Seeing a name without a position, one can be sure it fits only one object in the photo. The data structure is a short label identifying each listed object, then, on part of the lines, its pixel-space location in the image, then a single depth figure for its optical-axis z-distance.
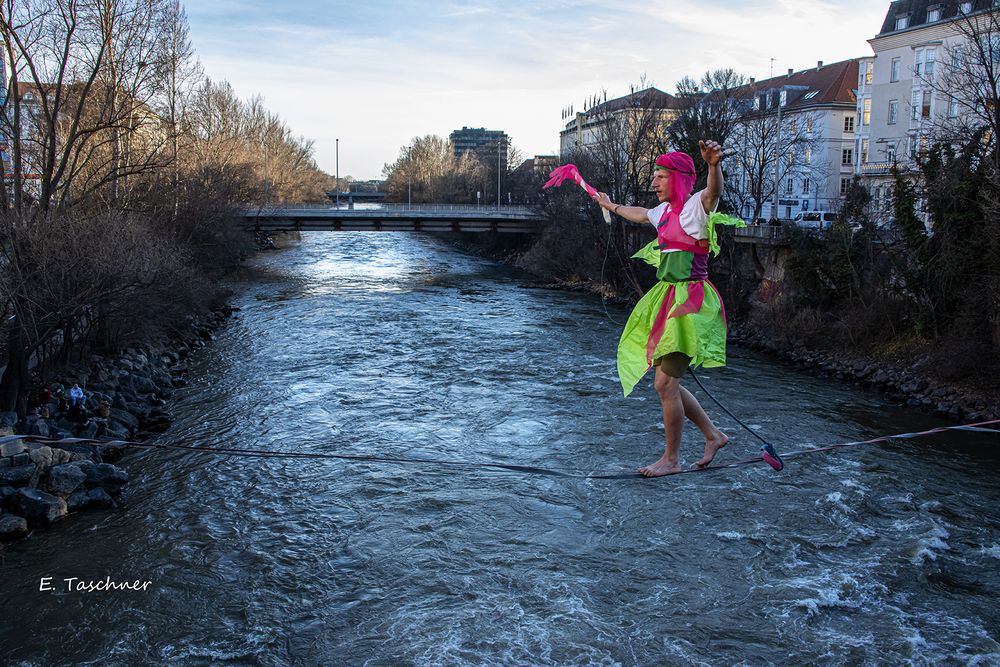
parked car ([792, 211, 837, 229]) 32.78
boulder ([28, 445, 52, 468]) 10.85
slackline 5.58
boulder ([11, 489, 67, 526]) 9.96
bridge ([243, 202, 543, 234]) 44.75
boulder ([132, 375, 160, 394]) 16.04
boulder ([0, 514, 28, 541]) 9.59
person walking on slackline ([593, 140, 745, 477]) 4.98
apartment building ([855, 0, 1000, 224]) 34.62
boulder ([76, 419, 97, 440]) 12.67
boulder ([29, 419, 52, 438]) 12.09
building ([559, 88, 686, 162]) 34.69
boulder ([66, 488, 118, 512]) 10.42
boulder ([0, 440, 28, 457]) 10.28
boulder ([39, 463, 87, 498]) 10.55
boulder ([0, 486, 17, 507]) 10.05
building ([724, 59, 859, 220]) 46.09
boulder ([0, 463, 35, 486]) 10.41
